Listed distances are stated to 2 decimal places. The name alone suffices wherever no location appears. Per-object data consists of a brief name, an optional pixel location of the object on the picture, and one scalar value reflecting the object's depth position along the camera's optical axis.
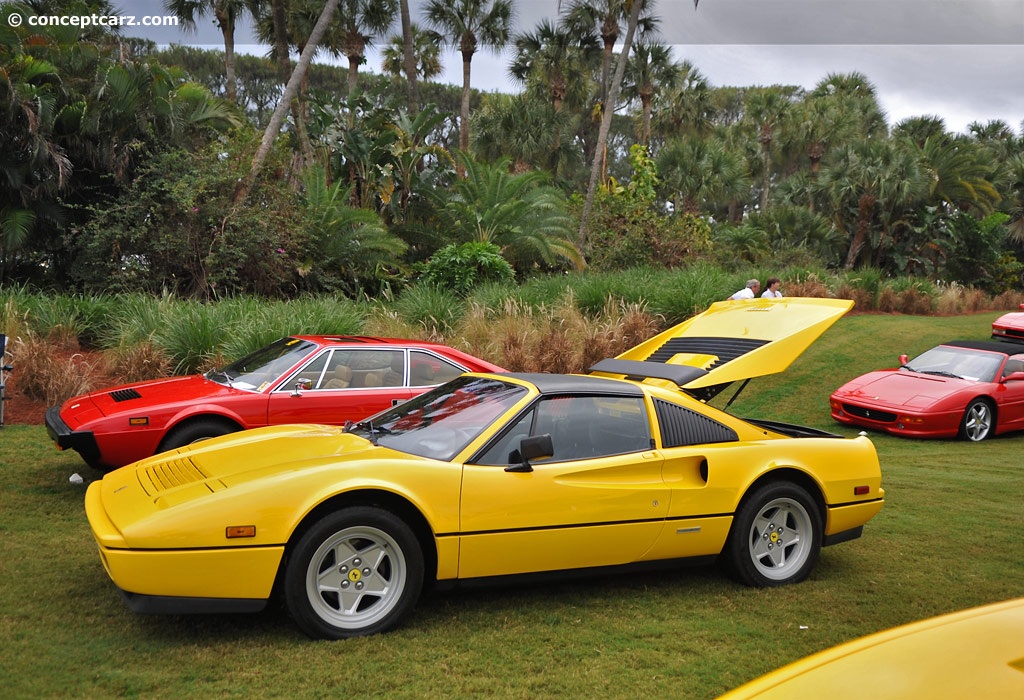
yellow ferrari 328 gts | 4.13
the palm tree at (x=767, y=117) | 44.56
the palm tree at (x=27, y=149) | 14.96
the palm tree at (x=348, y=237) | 18.44
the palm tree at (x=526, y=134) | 34.97
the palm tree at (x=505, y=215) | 20.56
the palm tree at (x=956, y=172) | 33.38
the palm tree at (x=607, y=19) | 27.65
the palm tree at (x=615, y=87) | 24.22
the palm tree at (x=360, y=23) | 28.45
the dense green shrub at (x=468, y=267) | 18.25
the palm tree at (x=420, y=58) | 35.72
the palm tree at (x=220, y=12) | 28.88
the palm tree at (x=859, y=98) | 45.16
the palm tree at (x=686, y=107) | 40.84
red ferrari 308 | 7.01
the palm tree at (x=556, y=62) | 33.69
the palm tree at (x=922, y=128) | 41.28
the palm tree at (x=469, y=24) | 30.25
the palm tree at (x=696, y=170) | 38.09
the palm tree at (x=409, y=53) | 26.14
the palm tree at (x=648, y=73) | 36.84
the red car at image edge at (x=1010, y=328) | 18.31
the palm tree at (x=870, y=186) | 31.16
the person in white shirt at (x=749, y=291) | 13.54
